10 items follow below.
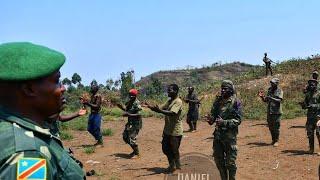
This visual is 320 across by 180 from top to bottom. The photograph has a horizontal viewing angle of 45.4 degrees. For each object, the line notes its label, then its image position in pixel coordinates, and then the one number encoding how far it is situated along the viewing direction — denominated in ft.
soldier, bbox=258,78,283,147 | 28.65
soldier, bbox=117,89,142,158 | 25.69
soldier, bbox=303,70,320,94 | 28.90
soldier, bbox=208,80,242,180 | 18.31
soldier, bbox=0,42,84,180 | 3.94
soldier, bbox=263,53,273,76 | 70.01
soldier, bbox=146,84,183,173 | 21.68
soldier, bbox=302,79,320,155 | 25.42
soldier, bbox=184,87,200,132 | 38.84
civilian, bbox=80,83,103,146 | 28.68
